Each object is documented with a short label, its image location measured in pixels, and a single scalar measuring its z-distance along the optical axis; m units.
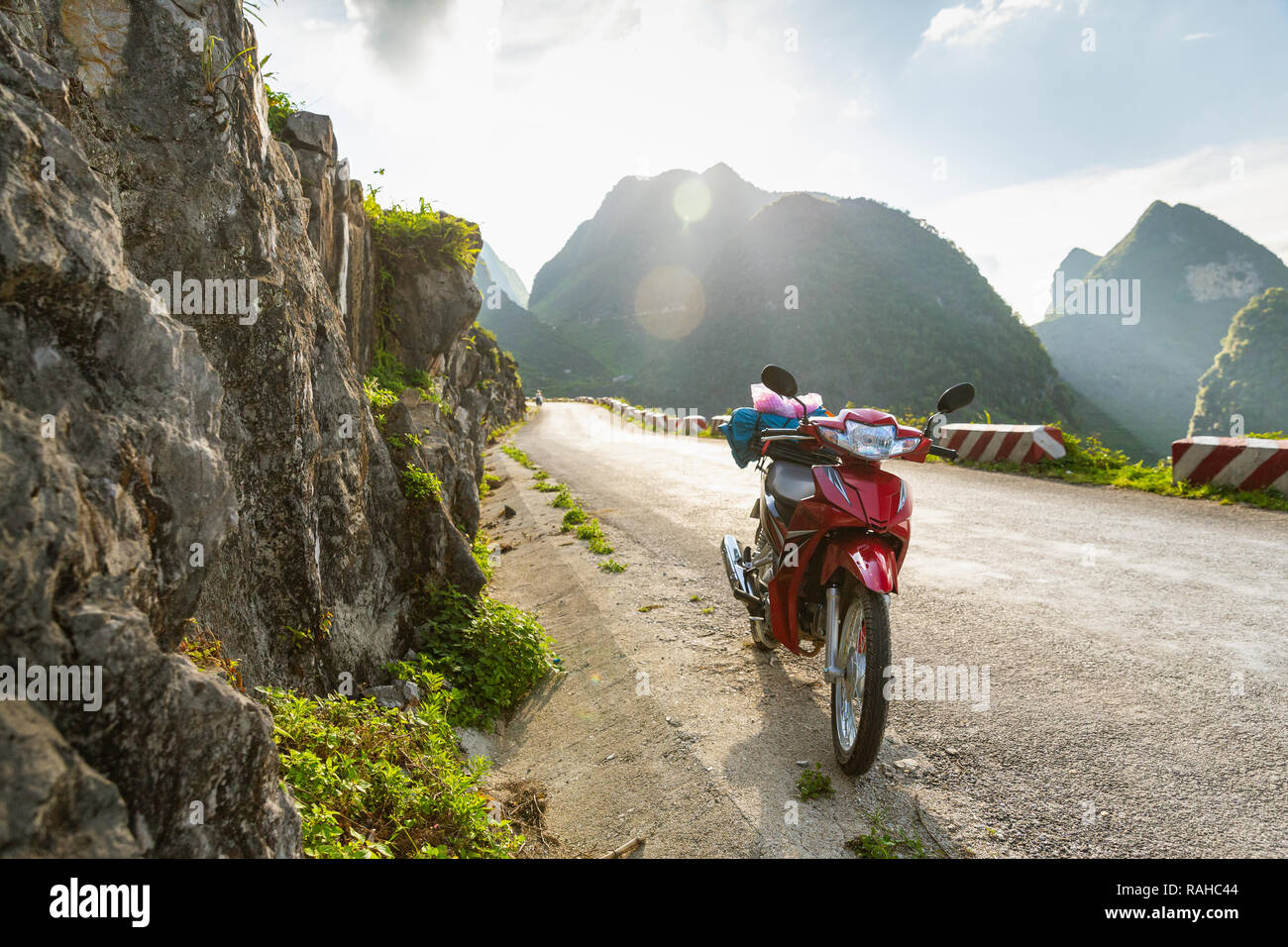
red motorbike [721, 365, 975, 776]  3.15
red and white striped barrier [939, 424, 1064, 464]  11.93
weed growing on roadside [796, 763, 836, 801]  3.06
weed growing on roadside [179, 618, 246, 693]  2.33
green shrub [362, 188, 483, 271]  7.63
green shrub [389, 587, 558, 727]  4.45
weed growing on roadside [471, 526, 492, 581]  6.89
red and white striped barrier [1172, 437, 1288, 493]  8.45
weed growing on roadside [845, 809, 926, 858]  2.62
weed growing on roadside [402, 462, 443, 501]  5.02
